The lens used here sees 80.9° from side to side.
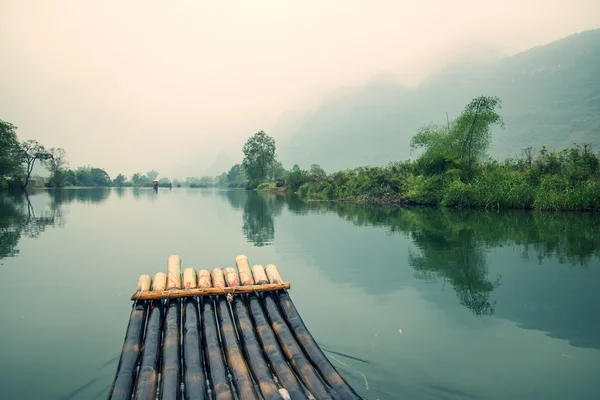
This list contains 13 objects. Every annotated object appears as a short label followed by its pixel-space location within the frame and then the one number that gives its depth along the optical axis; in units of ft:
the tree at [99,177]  412.24
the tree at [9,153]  201.57
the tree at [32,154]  231.09
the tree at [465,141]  104.37
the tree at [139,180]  532.73
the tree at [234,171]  534.98
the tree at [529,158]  101.76
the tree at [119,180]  479.82
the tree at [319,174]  191.87
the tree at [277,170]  367.45
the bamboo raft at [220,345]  10.70
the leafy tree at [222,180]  581.61
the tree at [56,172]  296.10
